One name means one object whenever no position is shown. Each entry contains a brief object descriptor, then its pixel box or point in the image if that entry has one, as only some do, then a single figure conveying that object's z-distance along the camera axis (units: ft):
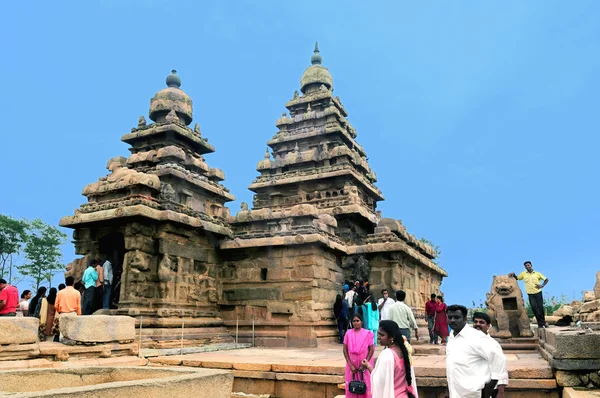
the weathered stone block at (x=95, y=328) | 24.84
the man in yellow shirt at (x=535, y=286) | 31.07
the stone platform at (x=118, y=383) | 9.59
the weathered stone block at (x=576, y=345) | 17.72
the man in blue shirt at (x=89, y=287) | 35.04
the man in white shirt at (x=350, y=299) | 38.22
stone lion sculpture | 30.89
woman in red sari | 36.08
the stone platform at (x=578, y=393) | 16.08
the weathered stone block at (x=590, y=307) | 30.32
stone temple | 36.60
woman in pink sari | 17.03
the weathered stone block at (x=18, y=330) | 21.63
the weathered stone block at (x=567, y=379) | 18.04
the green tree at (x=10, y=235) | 103.27
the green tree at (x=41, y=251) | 107.76
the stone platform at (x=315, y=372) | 19.02
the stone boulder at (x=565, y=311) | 42.90
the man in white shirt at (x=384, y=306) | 32.29
